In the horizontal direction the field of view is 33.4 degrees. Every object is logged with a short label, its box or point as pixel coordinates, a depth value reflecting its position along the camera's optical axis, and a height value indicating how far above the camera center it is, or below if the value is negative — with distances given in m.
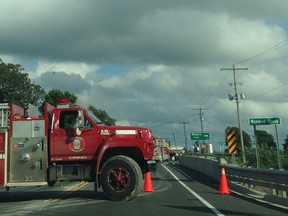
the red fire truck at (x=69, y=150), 14.15 +0.78
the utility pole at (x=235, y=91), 62.67 +10.07
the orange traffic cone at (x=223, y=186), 16.91 -0.62
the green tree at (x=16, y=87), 61.69 +11.99
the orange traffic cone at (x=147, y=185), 17.30 -0.45
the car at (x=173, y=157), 62.67 +1.83
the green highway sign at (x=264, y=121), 20.39 +1.93
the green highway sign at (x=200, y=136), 55.11 +3.84
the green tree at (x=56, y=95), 52.77 +9.42
